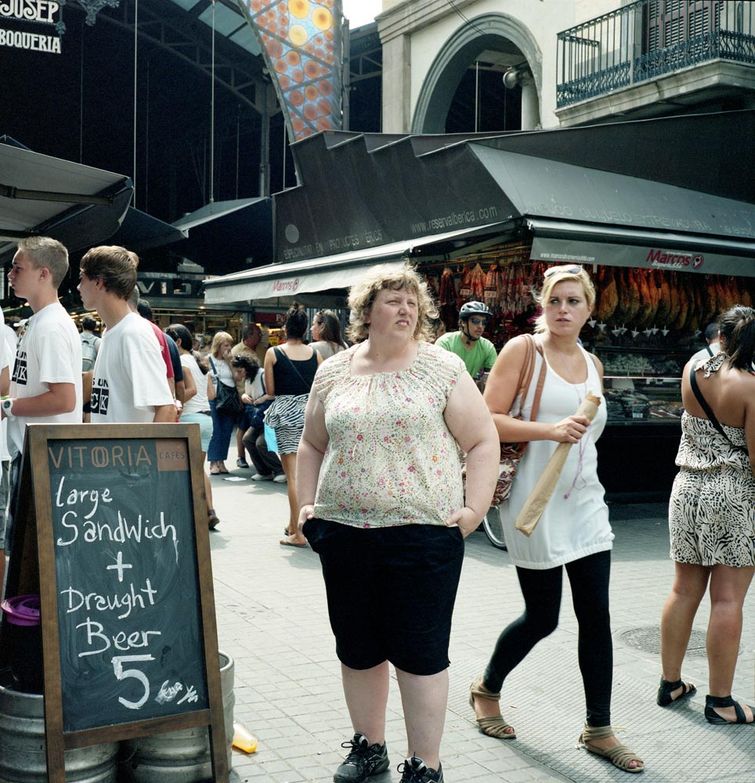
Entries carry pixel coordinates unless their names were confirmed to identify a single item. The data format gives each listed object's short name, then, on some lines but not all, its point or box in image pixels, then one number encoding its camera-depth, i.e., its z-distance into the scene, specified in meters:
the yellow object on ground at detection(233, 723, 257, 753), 3.99
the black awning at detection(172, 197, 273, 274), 20.89
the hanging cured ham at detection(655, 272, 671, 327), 11.33
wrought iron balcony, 13.73
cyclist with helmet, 9.07
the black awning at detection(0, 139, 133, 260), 6.62
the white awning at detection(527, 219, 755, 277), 9.49
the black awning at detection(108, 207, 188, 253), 13.15
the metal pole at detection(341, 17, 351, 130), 16.25
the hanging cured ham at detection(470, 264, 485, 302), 11.41
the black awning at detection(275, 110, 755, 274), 10.64
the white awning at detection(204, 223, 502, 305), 11.01
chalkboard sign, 3.30
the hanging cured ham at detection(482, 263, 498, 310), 11.32
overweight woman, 3.39
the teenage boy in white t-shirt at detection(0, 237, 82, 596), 4.62
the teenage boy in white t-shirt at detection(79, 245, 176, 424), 4.70
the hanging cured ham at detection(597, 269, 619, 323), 11.01
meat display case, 10.31
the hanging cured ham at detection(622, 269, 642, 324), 11.17
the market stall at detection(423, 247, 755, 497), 10.52
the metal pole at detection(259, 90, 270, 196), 26.47
